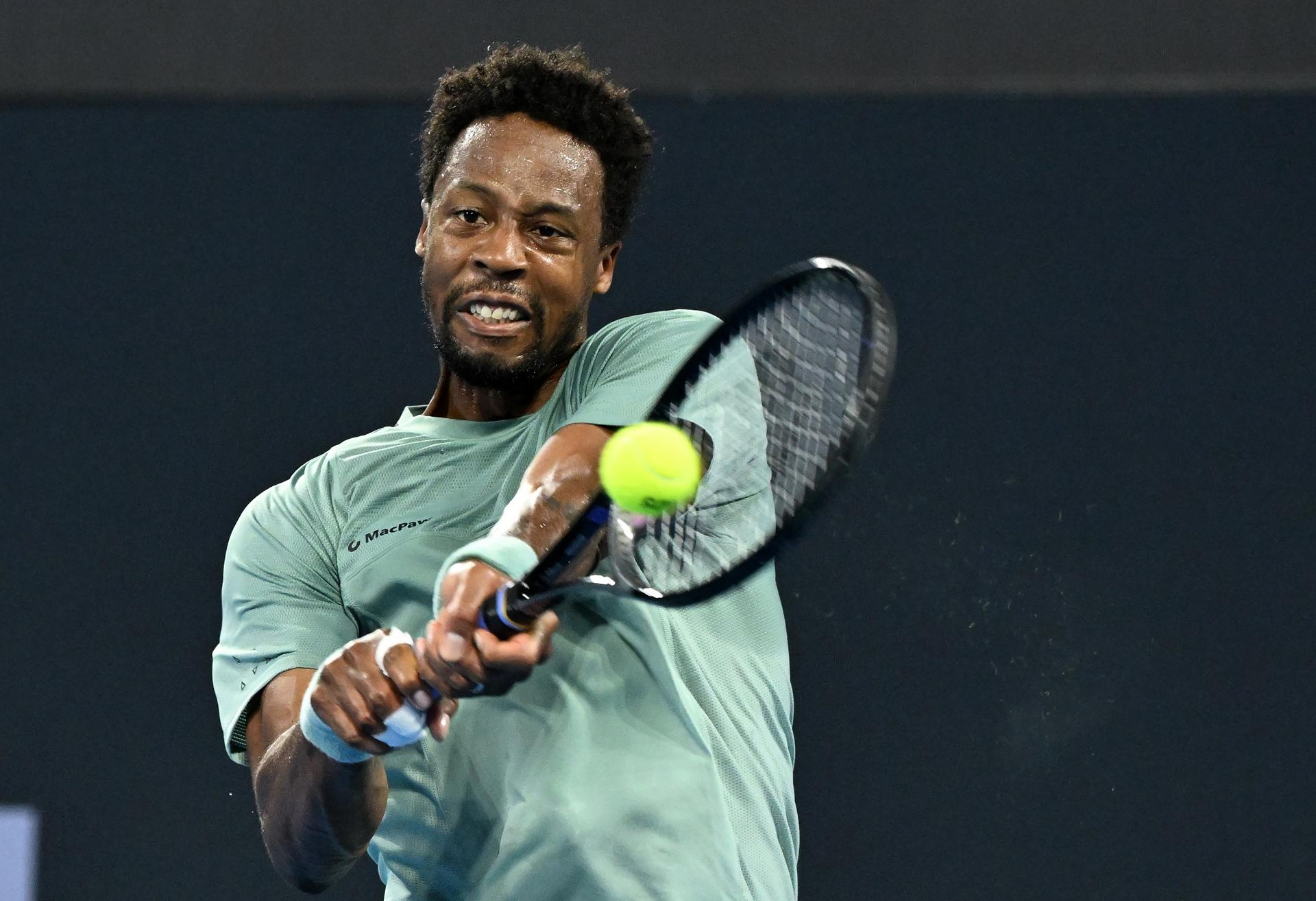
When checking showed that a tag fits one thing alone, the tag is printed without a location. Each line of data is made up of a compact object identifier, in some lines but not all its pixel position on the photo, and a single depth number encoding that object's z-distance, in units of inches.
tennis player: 429.5
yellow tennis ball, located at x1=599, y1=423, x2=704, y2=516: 427.6
